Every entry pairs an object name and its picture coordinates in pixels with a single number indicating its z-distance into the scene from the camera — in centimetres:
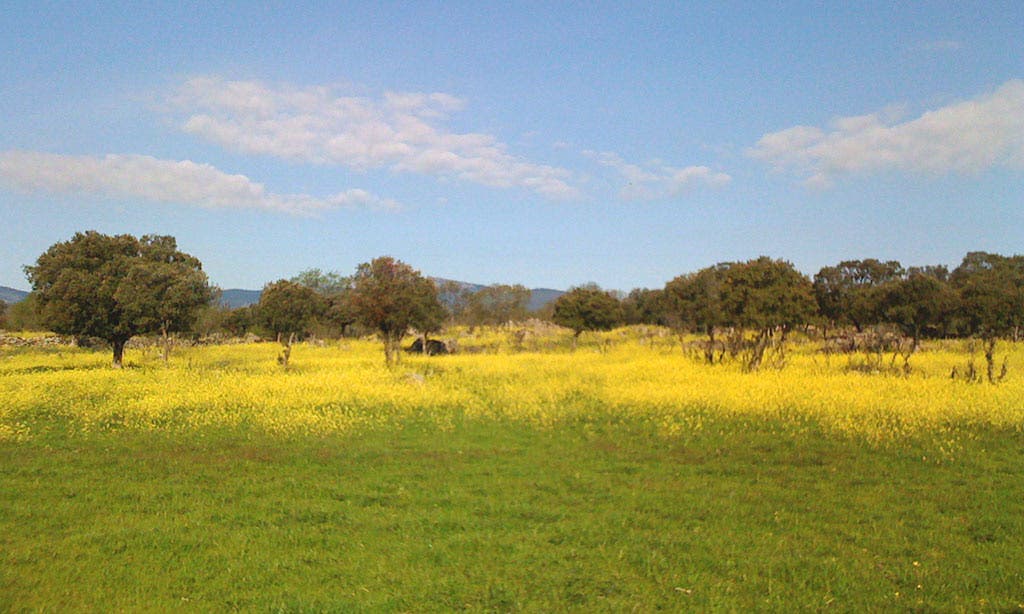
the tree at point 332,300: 7450
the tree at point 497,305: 9650
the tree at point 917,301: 3547
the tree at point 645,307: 8681
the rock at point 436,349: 5259
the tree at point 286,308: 4297
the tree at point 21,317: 8229
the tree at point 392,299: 4009
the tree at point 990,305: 3033
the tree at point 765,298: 3378
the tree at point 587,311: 5909
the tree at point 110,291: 3725
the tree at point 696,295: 4916
